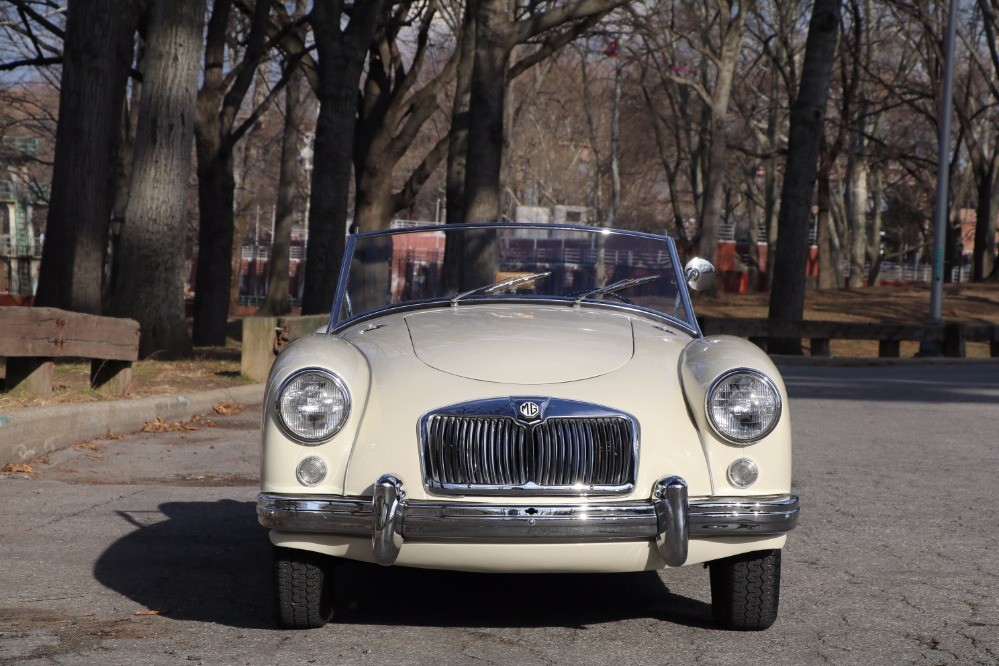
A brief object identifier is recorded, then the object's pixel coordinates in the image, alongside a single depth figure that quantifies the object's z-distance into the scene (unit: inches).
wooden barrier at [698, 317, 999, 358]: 826.8
